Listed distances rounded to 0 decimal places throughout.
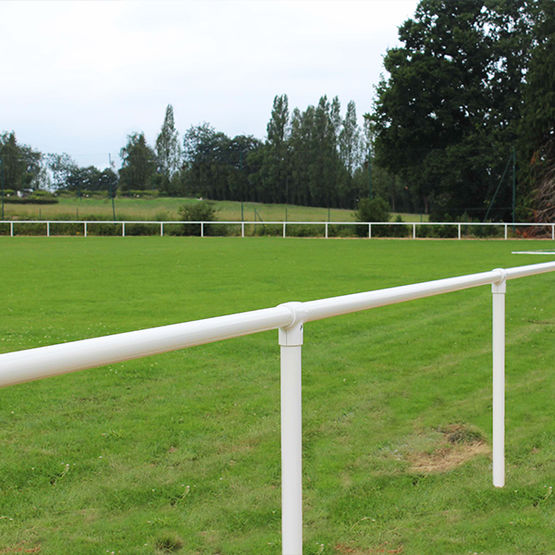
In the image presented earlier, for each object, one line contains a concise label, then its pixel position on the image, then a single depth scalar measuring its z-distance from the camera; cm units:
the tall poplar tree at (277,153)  6894
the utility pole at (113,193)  4572
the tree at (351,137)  7912
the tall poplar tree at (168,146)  8338
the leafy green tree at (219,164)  6788
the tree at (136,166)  6003
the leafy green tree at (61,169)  5747
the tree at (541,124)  3466
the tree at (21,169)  4878
